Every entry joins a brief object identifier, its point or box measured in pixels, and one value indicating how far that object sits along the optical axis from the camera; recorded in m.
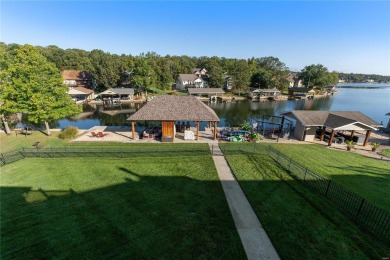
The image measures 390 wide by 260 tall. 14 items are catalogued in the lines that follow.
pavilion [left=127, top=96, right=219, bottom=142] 22.34
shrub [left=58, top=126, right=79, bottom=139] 23.80
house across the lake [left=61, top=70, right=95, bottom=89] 69.56
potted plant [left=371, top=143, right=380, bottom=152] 21.86
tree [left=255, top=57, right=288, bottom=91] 83.56
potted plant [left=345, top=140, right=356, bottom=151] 21.93
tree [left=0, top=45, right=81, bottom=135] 21.98
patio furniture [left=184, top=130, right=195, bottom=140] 23.36
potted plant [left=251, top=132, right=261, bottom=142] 23.69
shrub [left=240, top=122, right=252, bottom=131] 27.36
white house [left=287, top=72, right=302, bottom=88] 107.00
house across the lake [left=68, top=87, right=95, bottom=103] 55.36
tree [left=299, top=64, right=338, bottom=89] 95.92
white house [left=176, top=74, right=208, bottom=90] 81.69
